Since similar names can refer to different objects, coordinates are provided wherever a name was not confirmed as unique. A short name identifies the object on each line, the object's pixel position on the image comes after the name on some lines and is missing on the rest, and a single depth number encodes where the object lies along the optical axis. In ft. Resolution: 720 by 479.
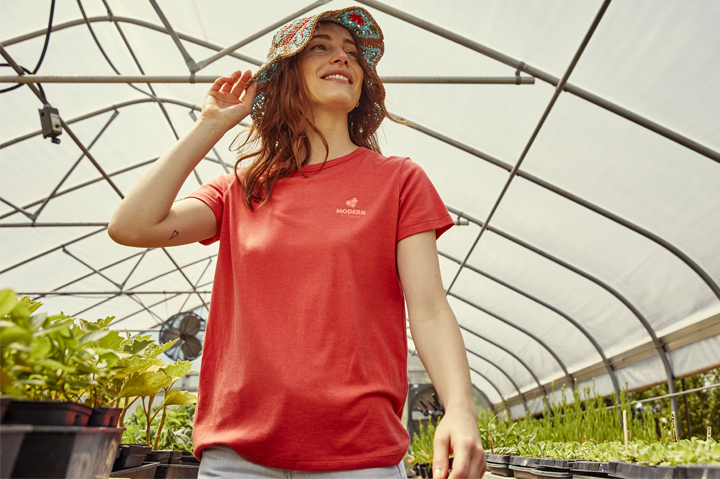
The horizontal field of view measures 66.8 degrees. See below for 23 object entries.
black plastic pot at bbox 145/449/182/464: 7.40
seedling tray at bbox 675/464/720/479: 4.07
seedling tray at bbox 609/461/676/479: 4.67
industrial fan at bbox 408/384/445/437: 38.65
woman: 2.88
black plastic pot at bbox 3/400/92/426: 2.19
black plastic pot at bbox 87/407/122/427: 2.55
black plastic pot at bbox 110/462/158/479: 5.42
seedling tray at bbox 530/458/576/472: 9.05
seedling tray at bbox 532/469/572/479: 8.22
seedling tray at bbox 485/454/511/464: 12.51
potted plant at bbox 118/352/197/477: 3.81
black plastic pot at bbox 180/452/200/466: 8.59
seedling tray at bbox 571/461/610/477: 7.52
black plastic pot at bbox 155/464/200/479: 7.27
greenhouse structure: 12.78
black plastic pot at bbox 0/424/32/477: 1.85
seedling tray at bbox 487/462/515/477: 12.09
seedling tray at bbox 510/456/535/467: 10.53
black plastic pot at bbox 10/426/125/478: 2.09
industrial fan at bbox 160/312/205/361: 25.53
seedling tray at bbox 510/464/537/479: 9.69
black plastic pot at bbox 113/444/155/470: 5.68
